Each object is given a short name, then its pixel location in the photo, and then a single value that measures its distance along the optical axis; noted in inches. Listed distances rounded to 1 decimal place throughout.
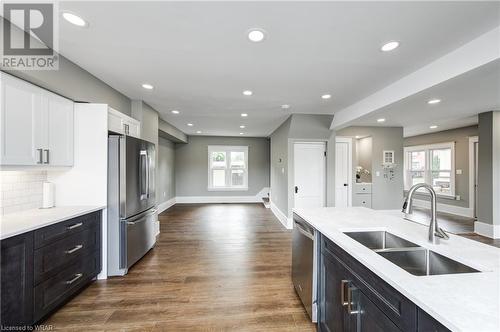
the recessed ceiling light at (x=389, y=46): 75.3
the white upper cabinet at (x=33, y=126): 67.3
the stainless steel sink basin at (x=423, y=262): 47.4
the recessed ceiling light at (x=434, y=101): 129.8
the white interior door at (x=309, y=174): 185.8
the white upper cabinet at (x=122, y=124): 107.0
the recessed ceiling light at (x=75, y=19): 62.6
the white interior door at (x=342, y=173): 213.8
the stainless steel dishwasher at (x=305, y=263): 70.6
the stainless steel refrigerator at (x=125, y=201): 100.2
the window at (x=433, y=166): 241.4
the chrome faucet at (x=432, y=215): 52.9
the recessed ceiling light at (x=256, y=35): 69.1
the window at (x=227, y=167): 311.9
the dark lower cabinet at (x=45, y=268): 59.1
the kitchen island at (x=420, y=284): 27.9
